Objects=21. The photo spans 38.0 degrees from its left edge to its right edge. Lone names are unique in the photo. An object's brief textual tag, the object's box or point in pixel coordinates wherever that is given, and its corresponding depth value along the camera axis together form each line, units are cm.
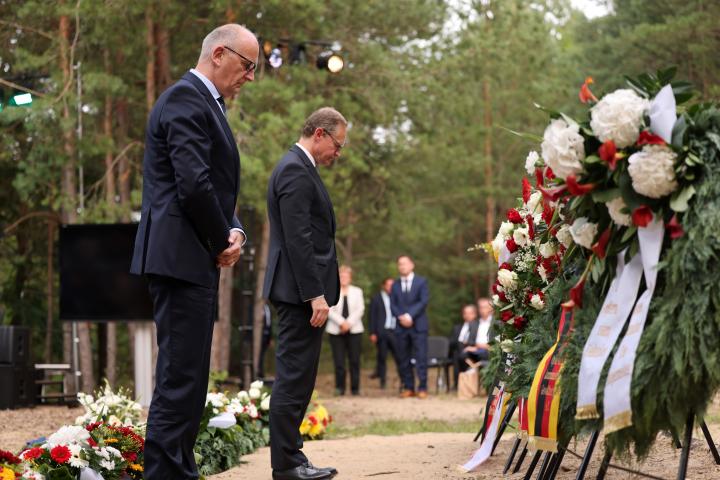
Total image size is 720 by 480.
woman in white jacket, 1677
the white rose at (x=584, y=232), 407
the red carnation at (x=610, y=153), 380
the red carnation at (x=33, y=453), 496
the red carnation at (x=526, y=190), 592
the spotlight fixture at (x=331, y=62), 1430
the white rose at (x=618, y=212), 387
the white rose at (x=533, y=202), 566
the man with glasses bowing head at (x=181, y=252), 435
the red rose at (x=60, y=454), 497
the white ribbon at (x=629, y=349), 375
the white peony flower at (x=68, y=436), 522
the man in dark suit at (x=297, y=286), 553
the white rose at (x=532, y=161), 514
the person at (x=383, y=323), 1735
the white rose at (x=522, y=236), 592
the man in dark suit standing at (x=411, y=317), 1619
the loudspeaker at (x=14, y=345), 1285
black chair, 1853
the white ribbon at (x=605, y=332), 389
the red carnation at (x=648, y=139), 376
